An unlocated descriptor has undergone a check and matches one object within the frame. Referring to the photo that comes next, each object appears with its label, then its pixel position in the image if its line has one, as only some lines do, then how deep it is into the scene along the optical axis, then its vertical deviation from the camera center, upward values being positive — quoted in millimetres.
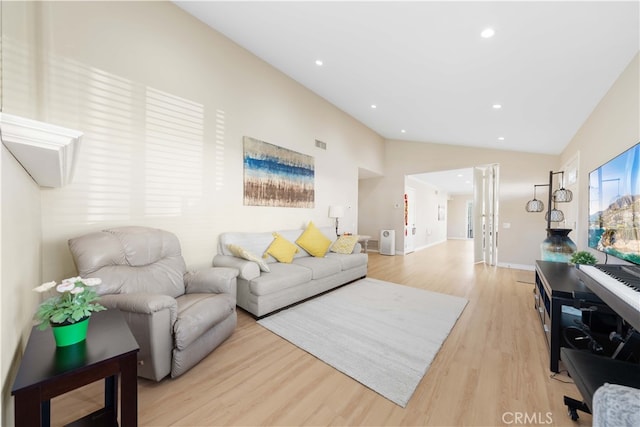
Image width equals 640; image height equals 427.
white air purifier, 6785 -748
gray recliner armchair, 1596 -640
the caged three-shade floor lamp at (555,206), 3305 +242
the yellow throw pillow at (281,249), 3467 -522
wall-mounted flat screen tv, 1673 +99
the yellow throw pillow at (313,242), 3957 -458
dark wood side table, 910 -658
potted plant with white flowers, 1109 -475
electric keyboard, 1100 -364
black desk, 1807 -601
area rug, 1805 -1148
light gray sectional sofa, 2682 -751
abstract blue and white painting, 3615 +617
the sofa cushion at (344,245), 4287 -537
